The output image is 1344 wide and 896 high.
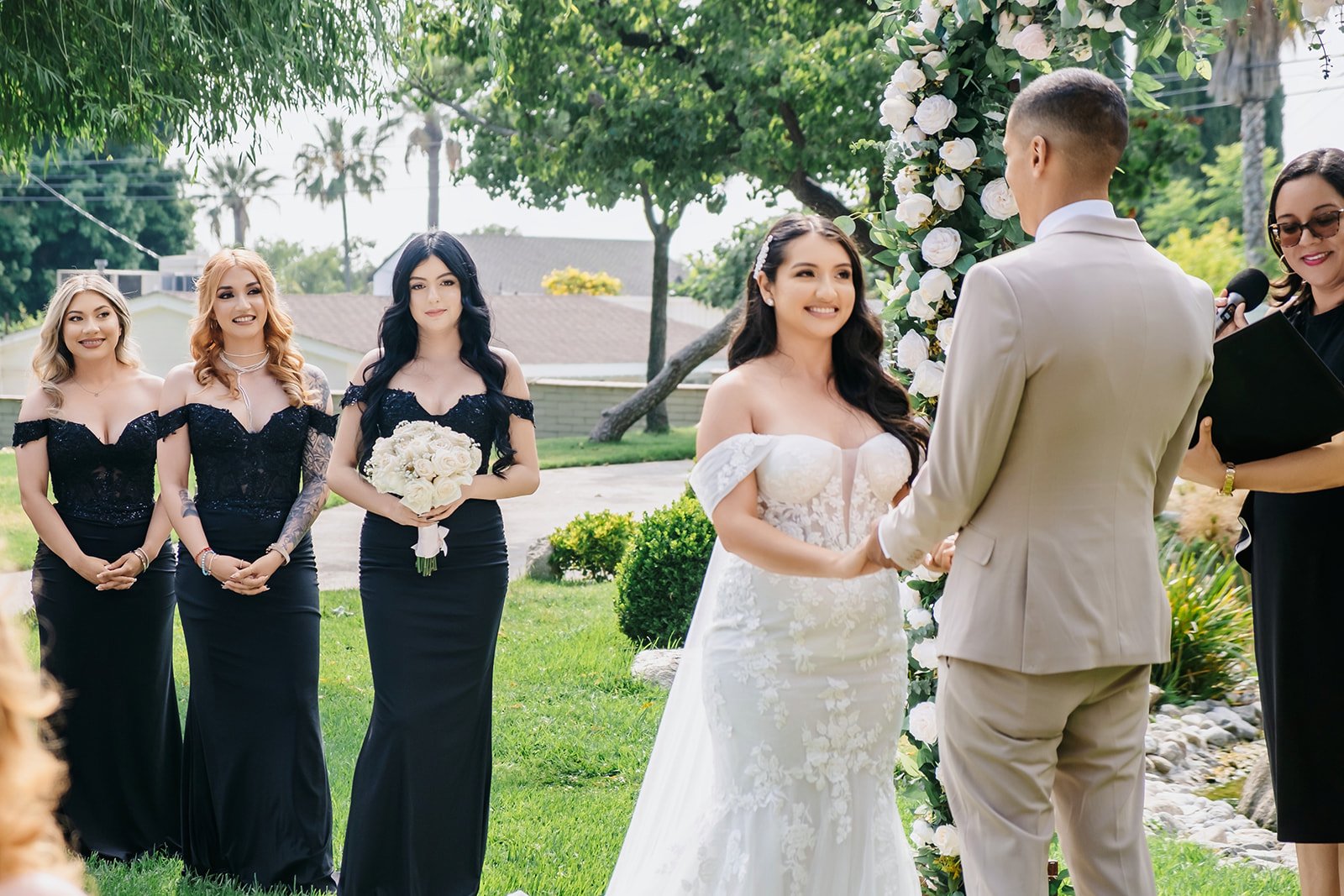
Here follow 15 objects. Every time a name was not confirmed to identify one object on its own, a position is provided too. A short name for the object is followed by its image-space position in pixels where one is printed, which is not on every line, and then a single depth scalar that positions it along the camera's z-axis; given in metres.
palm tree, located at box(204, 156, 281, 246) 82.38
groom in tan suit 3.03
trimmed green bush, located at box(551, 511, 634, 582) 13.19
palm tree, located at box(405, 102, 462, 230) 77.62
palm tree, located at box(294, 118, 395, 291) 80.38
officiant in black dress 3.96
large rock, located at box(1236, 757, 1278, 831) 6.43
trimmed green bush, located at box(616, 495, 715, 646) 9.55
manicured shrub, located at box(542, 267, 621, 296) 53.89
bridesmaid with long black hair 4.93
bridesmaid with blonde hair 5.71
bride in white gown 3.97
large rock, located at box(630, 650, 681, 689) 8.62
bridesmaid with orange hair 5.31
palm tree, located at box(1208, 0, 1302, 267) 28.77
